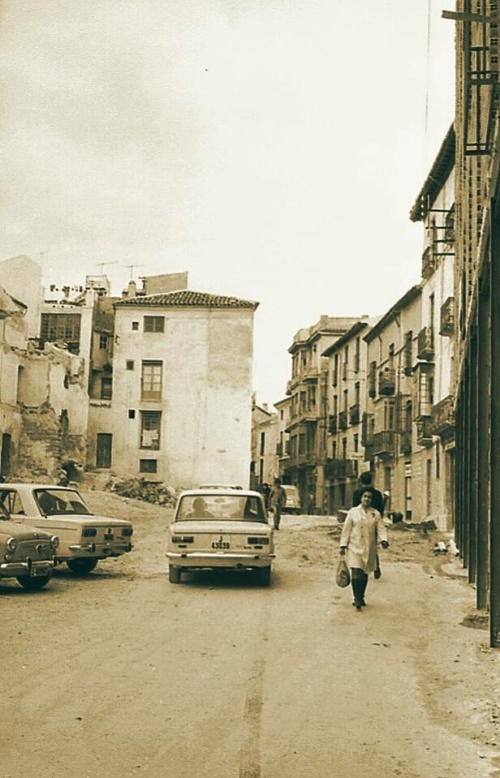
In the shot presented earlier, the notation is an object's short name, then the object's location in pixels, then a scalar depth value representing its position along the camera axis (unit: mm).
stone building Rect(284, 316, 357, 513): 73000
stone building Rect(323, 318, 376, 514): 62438
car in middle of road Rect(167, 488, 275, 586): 14258
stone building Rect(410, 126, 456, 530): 33250
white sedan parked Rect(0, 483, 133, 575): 15078
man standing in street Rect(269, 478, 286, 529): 28612
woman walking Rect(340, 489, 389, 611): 12156
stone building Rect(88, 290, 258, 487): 54656
